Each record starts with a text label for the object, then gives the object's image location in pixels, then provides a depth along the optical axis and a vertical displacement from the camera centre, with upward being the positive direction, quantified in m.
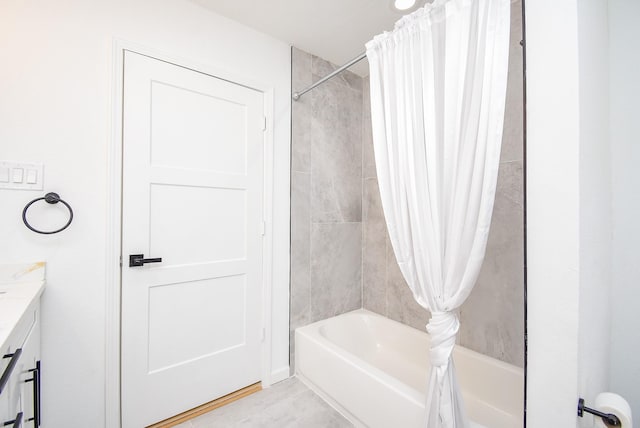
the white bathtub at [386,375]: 1.43 -1.01
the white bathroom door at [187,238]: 1.51 -0.16
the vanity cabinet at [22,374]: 0.69 -0.50
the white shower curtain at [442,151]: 0.96 +0.25
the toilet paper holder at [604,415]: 0.68 -0.49
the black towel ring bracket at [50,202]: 1.22 +0.02
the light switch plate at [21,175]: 1.22 +0.16
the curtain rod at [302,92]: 1.81 +0.90
